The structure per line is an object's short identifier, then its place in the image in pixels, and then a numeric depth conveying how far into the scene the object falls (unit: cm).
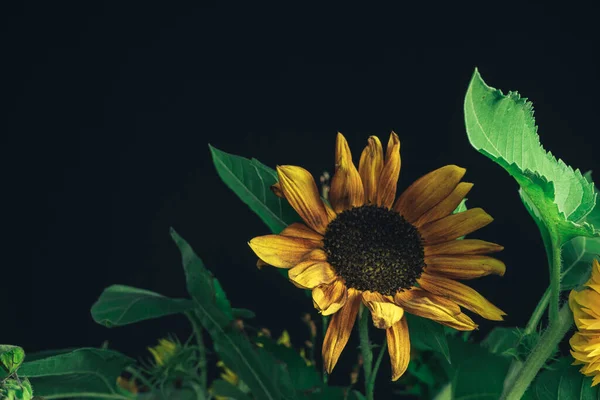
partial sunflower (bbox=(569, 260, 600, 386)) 75
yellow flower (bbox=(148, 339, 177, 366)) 96
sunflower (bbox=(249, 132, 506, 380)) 76
